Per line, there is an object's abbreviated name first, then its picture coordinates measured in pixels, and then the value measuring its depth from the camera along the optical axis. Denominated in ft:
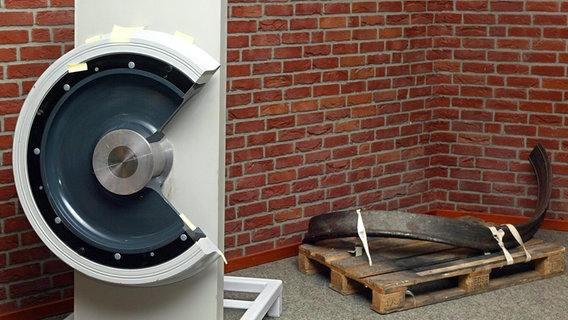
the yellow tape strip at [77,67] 10.83
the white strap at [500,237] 14.92
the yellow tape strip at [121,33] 10.85
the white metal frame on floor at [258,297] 12.68
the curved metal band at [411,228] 14.46
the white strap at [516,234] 15.19
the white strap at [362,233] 14.40
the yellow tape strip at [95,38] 11.14
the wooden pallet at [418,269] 13.82
